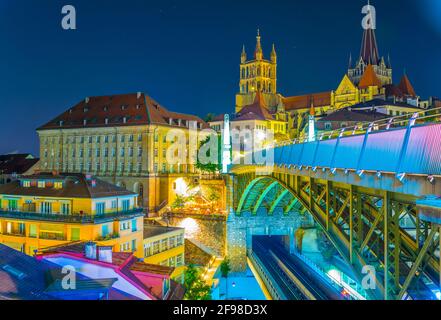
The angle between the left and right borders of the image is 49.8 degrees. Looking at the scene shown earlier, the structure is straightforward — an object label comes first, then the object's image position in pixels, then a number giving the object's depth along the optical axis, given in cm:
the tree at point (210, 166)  6938
